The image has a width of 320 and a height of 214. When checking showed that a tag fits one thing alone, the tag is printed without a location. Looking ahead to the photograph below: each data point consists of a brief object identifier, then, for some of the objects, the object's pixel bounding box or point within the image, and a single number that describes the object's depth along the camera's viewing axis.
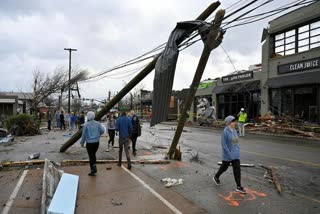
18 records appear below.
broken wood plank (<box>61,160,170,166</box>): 7.03
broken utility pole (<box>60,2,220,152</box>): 6.96
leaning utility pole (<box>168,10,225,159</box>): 6.47
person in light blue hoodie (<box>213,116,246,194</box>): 4.72
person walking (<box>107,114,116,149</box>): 10.02
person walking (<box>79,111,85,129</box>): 16.83
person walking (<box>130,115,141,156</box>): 8.64
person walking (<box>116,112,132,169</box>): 6.76
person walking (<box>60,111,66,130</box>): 20.90
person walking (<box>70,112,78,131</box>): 18.79
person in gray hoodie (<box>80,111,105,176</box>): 5.96
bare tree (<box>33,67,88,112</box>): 29.96
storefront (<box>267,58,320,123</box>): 16.39
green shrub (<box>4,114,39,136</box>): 15.64
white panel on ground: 3.53
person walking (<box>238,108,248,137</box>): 14.42
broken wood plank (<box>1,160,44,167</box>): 6.72
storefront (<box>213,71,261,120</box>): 20.88
